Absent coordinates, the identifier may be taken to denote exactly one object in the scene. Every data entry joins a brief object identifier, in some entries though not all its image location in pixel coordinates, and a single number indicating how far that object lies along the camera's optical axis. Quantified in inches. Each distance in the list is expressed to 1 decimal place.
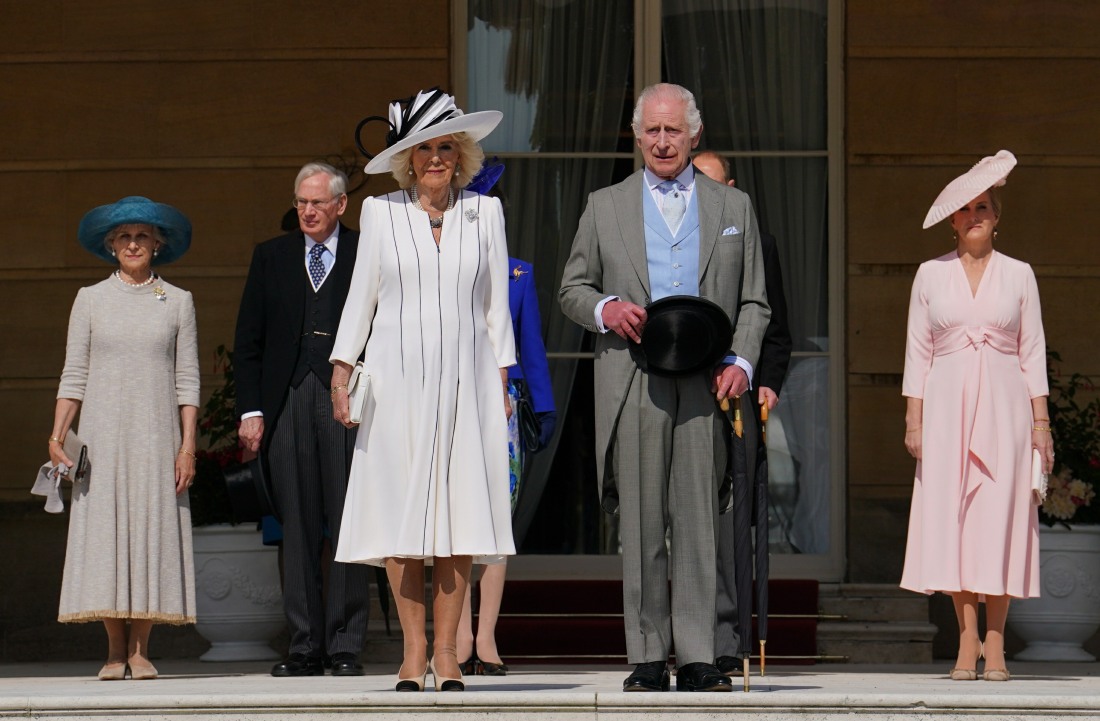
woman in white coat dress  433.1
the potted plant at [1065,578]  646.5
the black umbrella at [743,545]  492.4
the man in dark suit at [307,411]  557.0
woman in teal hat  548.1
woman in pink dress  529.0
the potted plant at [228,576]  647.8
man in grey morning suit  434.6
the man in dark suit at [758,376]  496.1
